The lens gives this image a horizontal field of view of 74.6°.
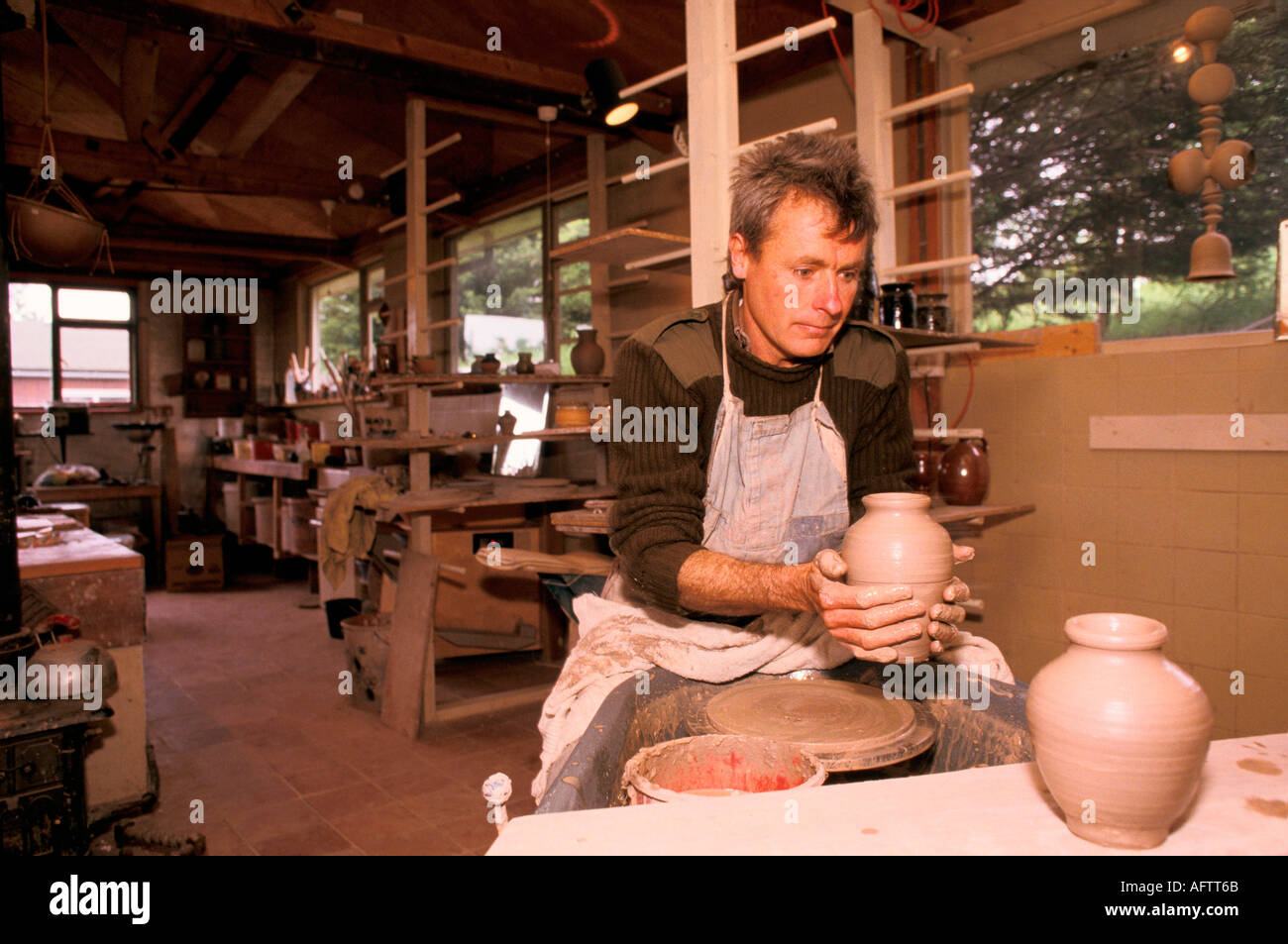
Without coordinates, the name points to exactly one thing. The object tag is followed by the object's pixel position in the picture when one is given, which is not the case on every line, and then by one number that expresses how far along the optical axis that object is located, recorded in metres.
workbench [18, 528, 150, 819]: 2.94
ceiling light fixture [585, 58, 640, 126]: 3.98
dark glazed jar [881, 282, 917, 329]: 3.06
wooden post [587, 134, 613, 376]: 5.24
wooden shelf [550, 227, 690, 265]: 3.54
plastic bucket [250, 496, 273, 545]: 8.09
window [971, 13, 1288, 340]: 3.05
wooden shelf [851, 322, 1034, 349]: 2.95
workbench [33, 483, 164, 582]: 7.67
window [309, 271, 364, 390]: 9.20
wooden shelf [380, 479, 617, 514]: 3.89
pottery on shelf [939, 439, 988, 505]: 3.28
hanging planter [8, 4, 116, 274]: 3.28
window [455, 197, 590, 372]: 5.98
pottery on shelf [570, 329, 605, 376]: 4.72
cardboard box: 7.47
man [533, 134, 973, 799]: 1.81
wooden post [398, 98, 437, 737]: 4.24
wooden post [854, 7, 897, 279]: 3.25
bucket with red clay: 1.40
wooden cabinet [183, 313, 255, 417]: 9.63
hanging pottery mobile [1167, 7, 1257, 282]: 2.78
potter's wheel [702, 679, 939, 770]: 1.44
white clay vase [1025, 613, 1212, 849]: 0.89
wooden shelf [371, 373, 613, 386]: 3.99
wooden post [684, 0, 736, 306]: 2.61
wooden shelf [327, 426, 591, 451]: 3.97
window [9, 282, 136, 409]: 8.97
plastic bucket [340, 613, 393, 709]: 4.11
